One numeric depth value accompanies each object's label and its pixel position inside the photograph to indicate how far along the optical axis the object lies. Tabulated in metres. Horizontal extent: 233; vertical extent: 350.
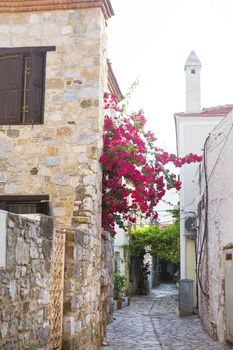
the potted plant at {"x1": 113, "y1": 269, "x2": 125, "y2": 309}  17.73
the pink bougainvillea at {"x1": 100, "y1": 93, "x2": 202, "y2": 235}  8.91
